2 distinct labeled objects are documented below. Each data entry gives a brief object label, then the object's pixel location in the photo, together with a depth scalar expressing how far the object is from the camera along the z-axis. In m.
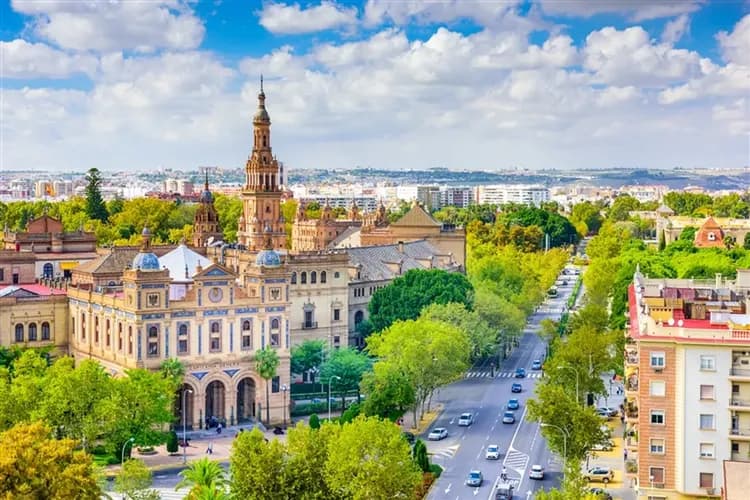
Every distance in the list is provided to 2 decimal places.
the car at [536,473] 78.44
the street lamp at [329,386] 95.09
